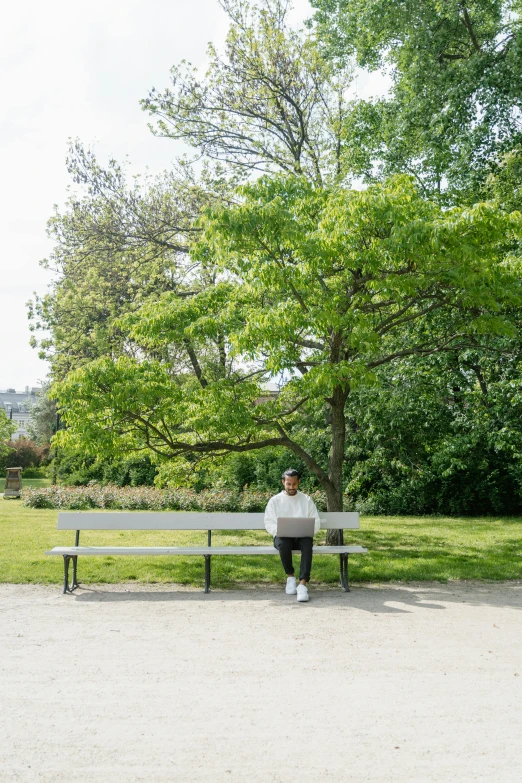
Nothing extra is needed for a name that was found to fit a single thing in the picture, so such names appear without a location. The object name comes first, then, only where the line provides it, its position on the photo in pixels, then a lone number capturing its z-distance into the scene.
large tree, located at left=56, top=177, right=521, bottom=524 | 8.80
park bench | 8.37
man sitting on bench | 8.09
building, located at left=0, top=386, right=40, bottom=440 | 105.32
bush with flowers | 18.78
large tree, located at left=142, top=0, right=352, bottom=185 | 17.03
